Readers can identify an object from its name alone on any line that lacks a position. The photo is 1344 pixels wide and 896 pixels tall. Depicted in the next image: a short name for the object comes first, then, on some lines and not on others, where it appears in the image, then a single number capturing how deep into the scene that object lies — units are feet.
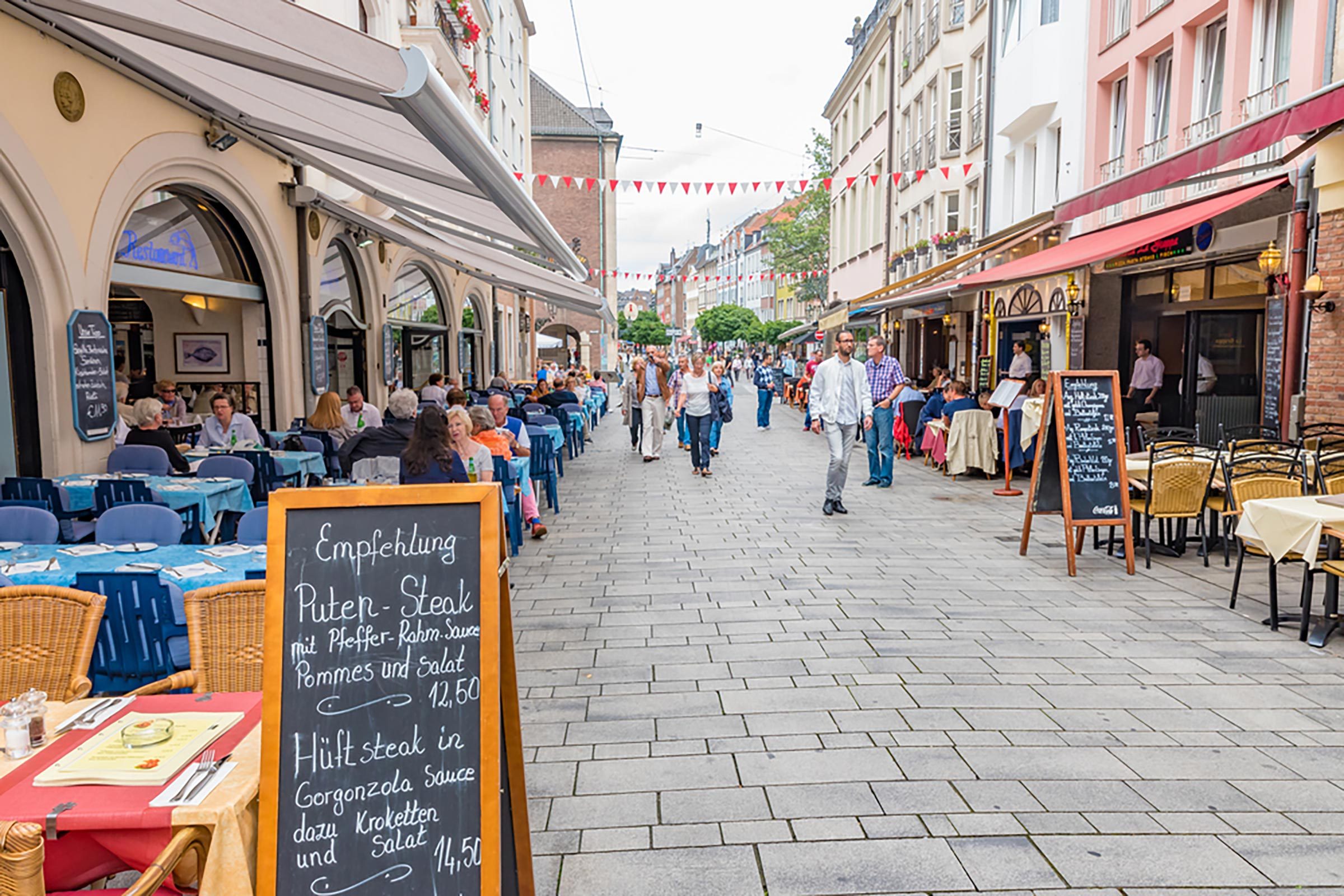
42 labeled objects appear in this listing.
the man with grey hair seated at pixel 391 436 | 24.80
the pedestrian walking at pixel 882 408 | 36.47
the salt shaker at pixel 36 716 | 8.07
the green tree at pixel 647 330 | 213.87
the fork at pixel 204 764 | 7.42
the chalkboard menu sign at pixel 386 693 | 7.49
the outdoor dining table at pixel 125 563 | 13.30
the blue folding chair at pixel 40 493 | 19.94
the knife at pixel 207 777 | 7.21
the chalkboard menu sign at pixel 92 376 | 23.80
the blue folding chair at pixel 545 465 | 31.53
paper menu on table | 7.39
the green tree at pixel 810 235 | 138.51
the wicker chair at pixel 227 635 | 10.66
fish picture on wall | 40.14
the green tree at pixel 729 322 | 227.40
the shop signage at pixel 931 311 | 68.18
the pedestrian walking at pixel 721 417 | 45.60
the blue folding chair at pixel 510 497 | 24.48
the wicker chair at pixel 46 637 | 10.69
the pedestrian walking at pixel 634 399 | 48.44
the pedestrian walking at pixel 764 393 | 66.13
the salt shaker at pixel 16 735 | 7.89
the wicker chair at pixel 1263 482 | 21.18
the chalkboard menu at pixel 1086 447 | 23.09
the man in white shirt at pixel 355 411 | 34.91
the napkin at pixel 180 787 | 7.10
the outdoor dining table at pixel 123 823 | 6.95
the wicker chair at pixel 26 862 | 6.46
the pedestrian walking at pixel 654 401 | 46.47
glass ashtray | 7.96
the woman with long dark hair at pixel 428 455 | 18.58
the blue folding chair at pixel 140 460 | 23.58
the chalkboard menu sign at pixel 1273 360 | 30.71
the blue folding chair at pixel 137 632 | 11.85
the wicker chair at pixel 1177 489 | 23.49
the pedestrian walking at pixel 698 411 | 41.09
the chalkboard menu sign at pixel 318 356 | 40.19
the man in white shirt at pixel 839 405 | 30.58
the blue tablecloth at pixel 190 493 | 20.07
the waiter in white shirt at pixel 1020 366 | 51.06
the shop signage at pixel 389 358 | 53.16
